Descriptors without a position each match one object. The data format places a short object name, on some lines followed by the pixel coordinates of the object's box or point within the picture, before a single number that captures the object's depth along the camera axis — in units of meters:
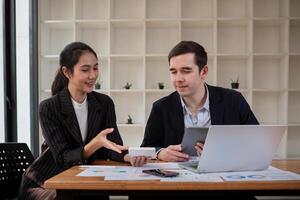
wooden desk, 1.05
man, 1.73
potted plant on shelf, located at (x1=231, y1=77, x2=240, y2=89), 3.71
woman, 1.56
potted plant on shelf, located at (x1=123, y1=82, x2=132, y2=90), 3.80
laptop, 1.13
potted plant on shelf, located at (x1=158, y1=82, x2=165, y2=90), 3.75
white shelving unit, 3.72
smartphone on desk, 1.16
